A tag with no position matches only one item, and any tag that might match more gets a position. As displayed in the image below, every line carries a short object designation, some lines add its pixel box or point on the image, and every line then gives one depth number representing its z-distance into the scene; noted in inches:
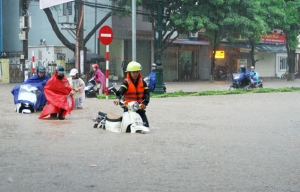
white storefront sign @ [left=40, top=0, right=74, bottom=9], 808.8
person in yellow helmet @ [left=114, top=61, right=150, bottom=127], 431.8
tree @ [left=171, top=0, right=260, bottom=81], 1320.1
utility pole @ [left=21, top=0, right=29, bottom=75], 1116.4
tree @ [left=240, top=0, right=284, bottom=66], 1396.4
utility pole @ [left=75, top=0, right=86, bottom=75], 1072.2
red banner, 2041.1
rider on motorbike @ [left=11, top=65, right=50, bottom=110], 606.2
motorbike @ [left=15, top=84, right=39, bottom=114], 604.4
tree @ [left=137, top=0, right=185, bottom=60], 1358.3
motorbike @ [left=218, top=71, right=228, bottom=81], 1836.9
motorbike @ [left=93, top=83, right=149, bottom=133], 432.8
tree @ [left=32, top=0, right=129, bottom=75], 1279.5
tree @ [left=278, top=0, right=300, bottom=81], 1572.3
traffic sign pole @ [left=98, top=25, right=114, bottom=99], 760.3
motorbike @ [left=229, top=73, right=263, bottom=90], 1046.9
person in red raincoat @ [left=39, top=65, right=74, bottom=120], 542.9
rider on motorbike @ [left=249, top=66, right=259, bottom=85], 1067.2
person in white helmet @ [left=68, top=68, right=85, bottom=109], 637.9
